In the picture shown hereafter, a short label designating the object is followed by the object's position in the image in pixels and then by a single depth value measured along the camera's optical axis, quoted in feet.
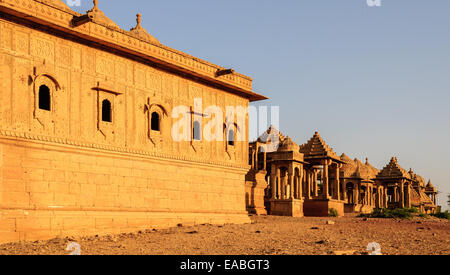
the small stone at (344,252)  47.55
